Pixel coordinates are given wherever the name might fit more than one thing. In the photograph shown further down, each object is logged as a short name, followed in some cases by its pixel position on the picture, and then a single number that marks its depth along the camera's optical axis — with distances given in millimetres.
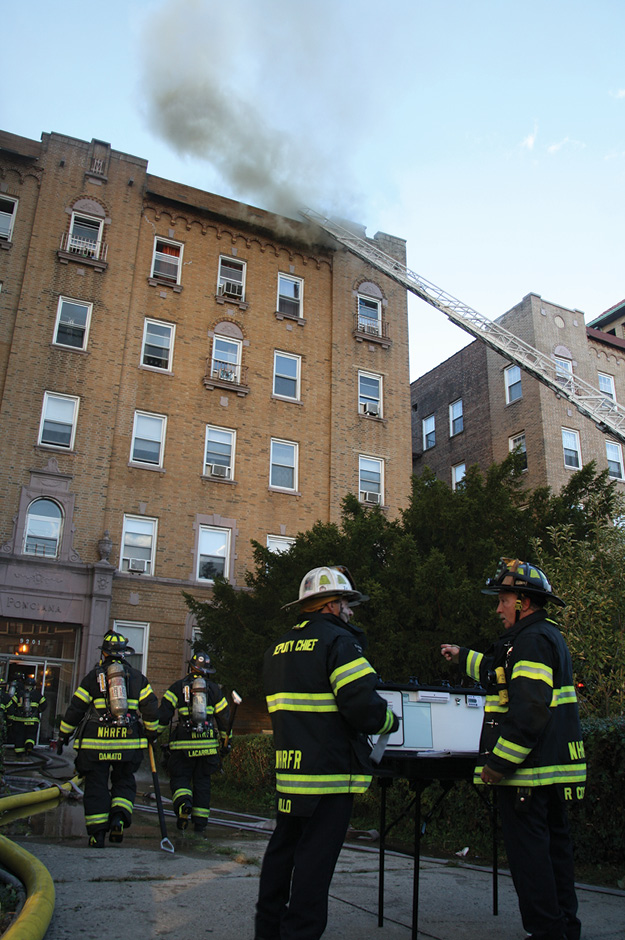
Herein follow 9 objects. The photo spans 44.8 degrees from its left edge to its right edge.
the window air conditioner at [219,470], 22578
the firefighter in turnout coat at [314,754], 3787
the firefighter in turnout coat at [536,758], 3963
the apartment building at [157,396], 20047
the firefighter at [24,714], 17125
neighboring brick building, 28828
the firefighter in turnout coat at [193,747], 8367
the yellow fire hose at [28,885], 3570
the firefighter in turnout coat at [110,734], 7176
